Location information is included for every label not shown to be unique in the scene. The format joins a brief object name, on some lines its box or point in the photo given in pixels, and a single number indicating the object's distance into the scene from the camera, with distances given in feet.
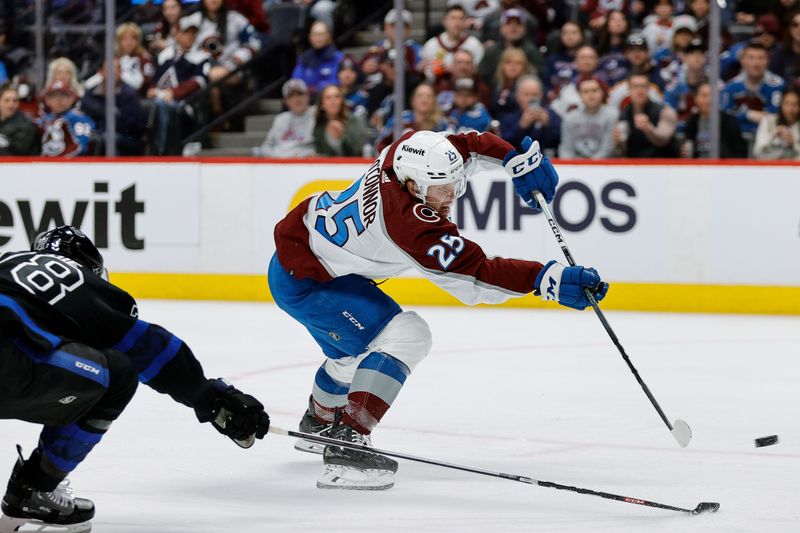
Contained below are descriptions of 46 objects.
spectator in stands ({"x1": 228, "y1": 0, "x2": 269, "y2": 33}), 66.74
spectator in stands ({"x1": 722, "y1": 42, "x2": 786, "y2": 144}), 54.44
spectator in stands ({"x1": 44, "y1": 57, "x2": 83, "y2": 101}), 63.82
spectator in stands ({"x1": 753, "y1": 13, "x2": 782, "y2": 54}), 55.93
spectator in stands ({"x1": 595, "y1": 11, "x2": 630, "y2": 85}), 57.77
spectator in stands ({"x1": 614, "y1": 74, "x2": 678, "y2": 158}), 55.16
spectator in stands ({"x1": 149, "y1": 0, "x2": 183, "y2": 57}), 68.13
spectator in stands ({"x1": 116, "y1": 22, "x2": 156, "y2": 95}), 65.16
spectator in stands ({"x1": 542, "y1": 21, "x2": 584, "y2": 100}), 58.34
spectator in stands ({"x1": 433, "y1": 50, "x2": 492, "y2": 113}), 59.31
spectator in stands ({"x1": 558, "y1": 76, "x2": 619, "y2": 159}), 55.88
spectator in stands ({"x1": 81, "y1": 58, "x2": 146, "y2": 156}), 61.31
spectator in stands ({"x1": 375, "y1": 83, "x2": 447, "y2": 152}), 57.88
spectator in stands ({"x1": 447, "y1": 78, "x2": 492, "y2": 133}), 57.67
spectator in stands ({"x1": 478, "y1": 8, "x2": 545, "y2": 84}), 59.41
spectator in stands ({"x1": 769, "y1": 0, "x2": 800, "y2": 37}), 56.29
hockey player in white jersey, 25.26
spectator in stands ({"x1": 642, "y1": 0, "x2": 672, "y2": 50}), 58.29
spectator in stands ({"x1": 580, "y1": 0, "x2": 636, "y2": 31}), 59.88
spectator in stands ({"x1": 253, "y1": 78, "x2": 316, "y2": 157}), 59.88
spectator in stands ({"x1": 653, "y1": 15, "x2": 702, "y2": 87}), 56.75
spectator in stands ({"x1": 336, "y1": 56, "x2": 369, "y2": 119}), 60.08
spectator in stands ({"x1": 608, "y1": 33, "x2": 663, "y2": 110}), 56.03
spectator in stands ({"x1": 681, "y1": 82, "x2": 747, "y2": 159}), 54.44
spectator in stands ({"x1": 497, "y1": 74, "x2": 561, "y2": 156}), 56.80
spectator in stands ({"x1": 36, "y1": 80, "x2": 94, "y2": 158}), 62.18
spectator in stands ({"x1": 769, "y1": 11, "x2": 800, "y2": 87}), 55.09
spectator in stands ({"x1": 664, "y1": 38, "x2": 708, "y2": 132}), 55.21
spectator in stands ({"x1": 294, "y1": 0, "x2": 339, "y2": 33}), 65.72
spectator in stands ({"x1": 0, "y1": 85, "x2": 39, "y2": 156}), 62.59
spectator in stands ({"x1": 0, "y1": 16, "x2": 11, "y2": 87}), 67.41
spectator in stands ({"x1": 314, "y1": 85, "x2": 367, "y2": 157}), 58.75
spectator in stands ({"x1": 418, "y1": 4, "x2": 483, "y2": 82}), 61.00
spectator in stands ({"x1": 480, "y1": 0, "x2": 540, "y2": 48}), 60.49
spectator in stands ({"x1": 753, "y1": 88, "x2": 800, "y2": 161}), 52.80
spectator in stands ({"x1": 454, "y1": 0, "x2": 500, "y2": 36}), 62.18
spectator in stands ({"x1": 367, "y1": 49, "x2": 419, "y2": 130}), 59.31
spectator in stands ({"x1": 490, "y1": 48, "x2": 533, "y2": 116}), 57.93
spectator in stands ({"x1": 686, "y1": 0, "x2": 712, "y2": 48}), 57.00
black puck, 28.45
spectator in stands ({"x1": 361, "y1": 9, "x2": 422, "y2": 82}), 60.85
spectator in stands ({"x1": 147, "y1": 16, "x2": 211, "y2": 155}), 62.52
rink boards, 53.98
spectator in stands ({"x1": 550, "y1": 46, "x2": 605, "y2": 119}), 57.06
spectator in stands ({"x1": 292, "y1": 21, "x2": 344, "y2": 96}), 63.46
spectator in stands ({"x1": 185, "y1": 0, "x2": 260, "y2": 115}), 66.33
